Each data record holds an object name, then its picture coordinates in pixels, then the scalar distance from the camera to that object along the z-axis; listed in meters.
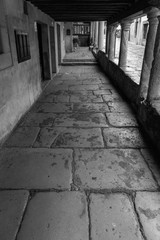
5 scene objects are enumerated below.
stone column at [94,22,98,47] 14.38
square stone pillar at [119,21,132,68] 4.86
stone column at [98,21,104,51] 10.69
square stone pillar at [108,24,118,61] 7.04
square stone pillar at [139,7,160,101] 2.78
